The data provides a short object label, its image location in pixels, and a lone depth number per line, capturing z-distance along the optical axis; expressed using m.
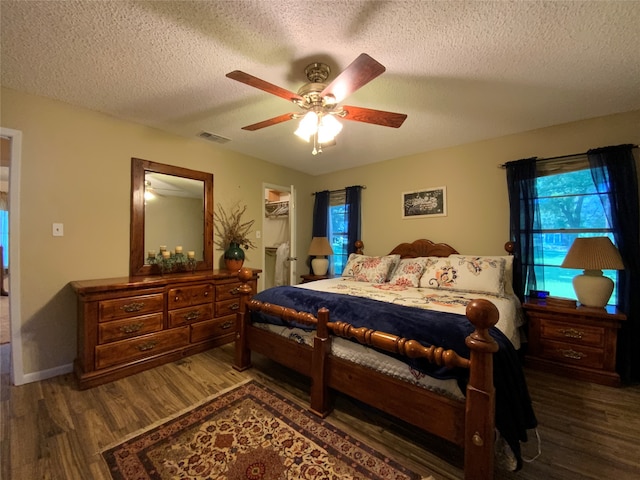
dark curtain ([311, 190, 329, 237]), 4.43
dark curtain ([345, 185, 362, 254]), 4.03
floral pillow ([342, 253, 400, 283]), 3.13
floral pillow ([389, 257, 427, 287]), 2.84
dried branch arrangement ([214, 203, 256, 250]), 3.40
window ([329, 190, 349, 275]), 4.28
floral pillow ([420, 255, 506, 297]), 2.45
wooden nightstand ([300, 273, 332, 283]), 4.00
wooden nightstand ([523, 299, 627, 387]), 2.09
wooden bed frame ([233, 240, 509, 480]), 1.13
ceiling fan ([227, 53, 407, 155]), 1.56
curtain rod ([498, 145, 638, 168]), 2.49
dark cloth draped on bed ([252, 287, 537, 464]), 1.22
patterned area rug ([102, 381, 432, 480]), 1.30
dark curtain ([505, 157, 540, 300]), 2.67
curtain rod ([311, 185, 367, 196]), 4.04
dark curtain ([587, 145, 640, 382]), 2.16
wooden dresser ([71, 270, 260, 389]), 2.08
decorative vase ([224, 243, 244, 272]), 3.29
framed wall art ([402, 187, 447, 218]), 3.33
